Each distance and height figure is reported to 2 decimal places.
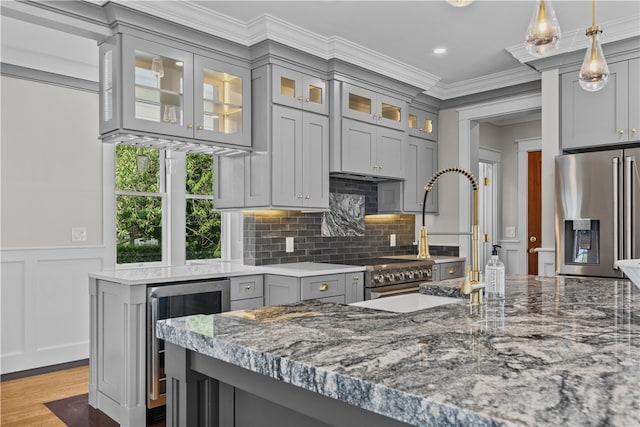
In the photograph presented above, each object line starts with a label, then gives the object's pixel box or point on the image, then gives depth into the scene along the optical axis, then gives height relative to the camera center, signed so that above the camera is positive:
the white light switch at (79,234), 4.52 -0.16
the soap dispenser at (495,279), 2.03 -0.26
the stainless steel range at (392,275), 4.08 -0.51
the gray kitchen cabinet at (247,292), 3.54 -0.55
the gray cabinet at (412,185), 5.10 +0.31
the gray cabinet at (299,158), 3.84 +0.45
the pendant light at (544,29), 1.98 +0.74
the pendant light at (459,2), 1.89 +0.81
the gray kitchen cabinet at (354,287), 3.92 -0.56
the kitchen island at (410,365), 0.85 -0.32
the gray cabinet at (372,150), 4.35 +0.60
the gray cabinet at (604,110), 3.76 +0.81
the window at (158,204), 4.80 +0.12
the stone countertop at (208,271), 3.08 -0.39
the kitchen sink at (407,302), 2.35 -0.42
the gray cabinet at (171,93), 3.16 +0.84
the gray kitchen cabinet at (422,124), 5.25 +0.98
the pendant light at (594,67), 2.30 +0.68
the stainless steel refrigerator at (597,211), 3.61 +0.03
